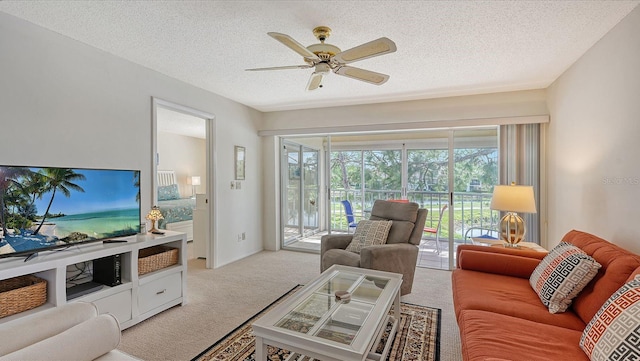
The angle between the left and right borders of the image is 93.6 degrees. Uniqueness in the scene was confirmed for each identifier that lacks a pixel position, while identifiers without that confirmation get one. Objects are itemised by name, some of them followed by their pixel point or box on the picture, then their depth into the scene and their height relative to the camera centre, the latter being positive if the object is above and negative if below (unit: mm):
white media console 1935 -780
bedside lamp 6727 -36
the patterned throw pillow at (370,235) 3189 -593
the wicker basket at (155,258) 2580 -688
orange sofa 1350 -750
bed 5465 -455
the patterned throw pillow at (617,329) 1114 -603
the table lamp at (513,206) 2750 -249
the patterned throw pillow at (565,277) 1677 -574
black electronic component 2342 -692
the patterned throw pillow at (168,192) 5832 -219
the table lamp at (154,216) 2869 -329
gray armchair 2807 -672
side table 2863 -657
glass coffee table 1445 -794
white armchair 958 -536
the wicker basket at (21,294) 1807 -696
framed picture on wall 4465 +316
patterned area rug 2021 -1188
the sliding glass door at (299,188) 5285 -136
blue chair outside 5199 -595
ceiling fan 1878 +859
